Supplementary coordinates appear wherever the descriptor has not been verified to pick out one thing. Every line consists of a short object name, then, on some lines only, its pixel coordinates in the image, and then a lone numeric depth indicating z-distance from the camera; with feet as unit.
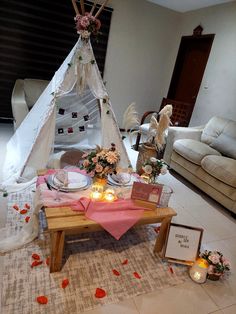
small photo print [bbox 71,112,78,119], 9.95
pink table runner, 4.88
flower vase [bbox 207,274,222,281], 5.29
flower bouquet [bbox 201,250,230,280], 5.22
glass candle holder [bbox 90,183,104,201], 5.35
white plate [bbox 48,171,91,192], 5.41
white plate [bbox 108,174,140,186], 5.94
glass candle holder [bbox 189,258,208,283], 5.21
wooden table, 4.50
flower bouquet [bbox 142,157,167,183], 5.66
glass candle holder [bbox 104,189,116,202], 5.37
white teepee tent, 7.91
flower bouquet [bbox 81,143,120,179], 5.27
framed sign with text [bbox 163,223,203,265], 5.39
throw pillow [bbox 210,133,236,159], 9.46
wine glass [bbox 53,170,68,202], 5.42
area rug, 4.32
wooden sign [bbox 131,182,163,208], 5.26
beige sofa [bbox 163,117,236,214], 8.09
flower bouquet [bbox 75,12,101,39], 7.51
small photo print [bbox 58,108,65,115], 9.80
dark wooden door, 13.58
